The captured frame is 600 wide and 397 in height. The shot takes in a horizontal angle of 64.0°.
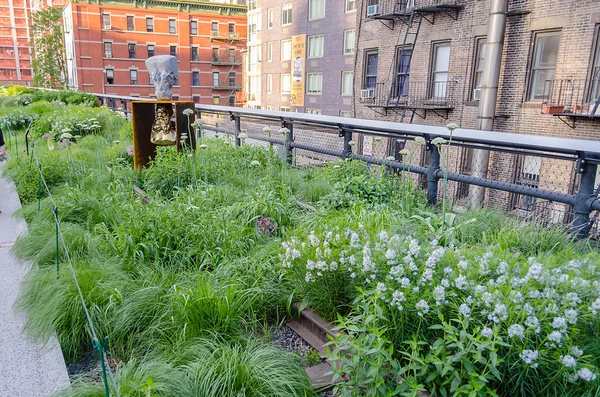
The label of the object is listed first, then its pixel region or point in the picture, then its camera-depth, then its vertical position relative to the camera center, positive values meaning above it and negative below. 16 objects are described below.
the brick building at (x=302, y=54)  27.49 +2.50
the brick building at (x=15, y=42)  89.69 +7.53
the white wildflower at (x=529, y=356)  2.00 -1.05
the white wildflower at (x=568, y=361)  1.95 -1.03
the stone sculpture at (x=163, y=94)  8.11 -0.10
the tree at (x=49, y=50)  50.91 +3.65
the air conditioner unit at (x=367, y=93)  20.63 +0.09
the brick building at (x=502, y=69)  12.53 +0.93
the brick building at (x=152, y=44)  48.19 +4.56
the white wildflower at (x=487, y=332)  2.03 -0.97
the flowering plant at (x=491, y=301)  2.11 -0.97
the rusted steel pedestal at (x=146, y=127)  7.95 -0.64
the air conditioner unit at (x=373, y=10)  19.39 +3.42
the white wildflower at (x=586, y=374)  1.94 -1.08
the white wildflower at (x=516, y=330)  2.03 -0.95
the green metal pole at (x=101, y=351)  2.00 -1.09
